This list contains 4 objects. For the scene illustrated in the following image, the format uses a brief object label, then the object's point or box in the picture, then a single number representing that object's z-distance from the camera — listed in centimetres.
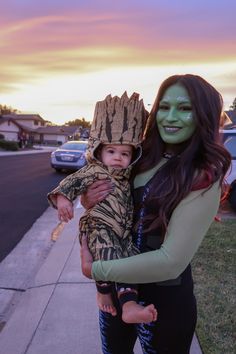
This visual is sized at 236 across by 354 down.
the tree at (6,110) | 12964
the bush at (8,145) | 5047
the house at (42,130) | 10499
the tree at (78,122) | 13225
